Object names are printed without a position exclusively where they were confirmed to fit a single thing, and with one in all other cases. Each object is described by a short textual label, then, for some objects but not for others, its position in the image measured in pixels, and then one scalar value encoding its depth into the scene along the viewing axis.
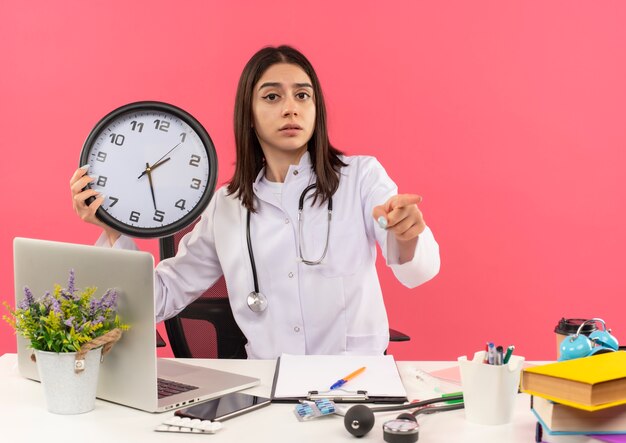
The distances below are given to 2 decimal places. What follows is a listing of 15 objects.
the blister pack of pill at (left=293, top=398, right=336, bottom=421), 1.38
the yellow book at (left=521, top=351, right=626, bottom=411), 1.18
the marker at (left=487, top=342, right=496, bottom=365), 1.33
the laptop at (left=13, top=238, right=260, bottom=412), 1.44
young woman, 2.21
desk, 1.30
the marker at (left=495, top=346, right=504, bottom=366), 1.33
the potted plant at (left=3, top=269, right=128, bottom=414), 1.41
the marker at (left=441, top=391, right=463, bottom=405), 1.46
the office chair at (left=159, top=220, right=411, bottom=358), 2.39
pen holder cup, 1.33
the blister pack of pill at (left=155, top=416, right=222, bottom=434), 1.33
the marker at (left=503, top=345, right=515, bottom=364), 1.33
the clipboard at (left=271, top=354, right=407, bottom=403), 1.49
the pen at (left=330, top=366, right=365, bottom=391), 1.53
